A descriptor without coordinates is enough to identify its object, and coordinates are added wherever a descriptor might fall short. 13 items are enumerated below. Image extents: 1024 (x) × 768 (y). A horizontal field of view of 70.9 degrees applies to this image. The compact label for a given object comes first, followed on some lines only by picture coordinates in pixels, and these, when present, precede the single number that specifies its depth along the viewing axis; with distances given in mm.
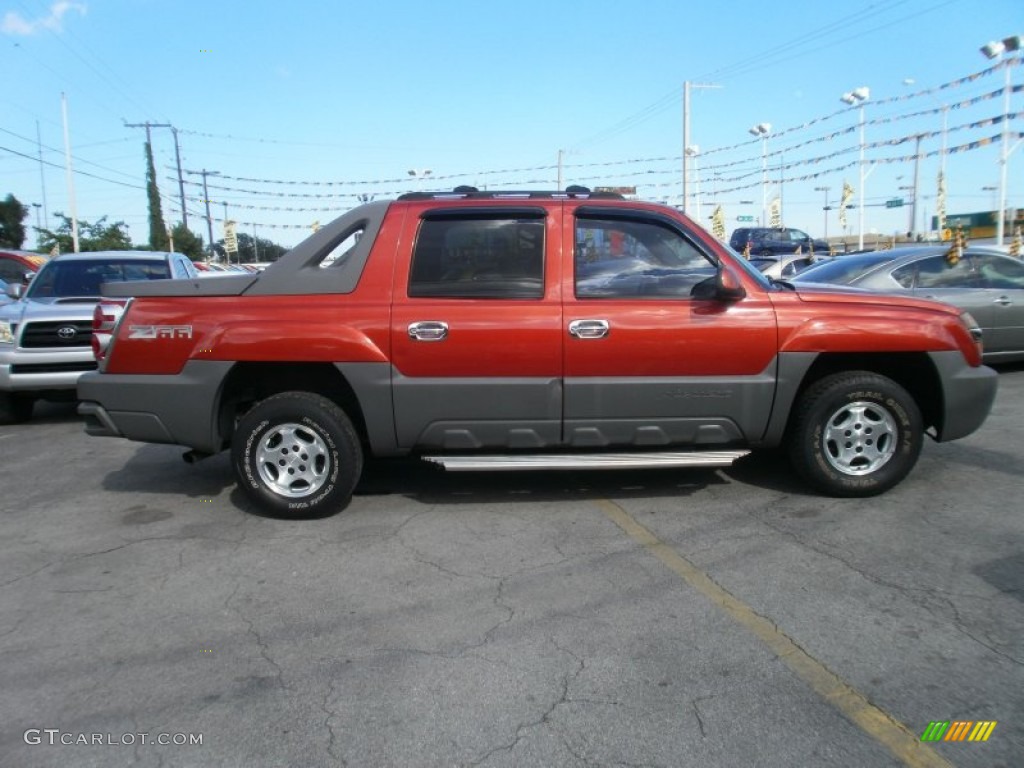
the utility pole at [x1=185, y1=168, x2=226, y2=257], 60728
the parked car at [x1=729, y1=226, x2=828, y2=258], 33594
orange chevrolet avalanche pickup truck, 4332
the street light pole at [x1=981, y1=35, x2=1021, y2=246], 23109
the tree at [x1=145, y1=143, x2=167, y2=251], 62041
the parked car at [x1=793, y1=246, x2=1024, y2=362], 8367
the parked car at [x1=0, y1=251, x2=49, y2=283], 13440
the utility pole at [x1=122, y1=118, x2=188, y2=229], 56919
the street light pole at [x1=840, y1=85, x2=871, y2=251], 31859
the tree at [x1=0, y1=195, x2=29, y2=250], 62875
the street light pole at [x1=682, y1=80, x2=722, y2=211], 31548
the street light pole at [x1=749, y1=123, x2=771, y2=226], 38250
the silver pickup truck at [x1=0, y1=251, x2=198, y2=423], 7336
